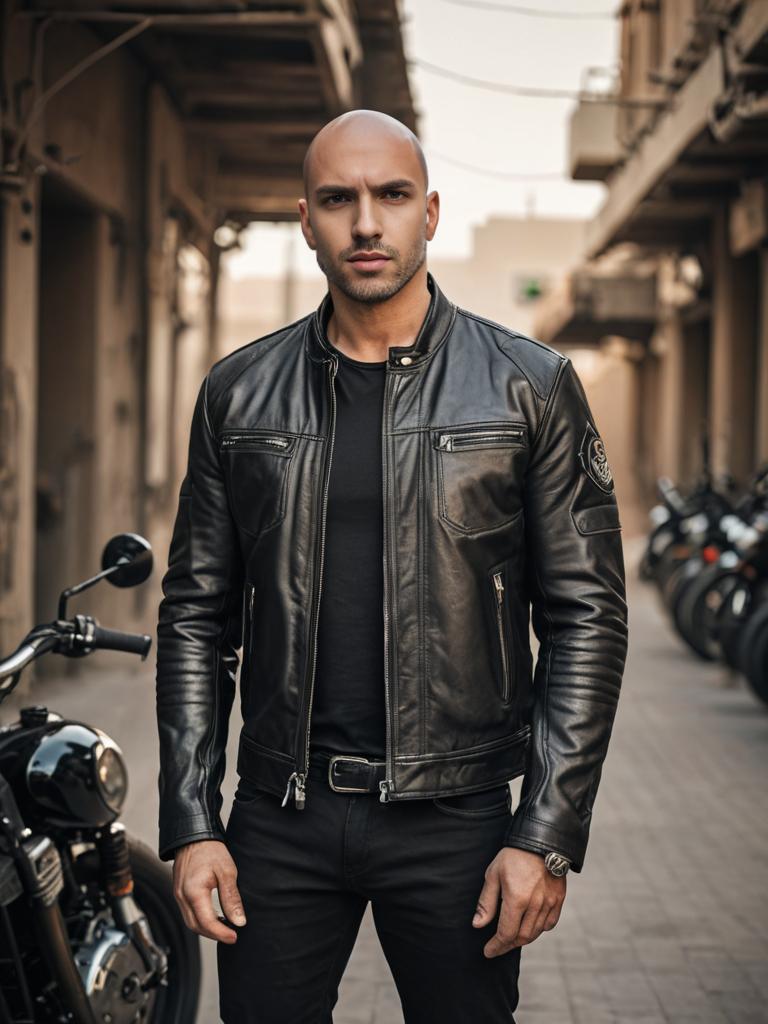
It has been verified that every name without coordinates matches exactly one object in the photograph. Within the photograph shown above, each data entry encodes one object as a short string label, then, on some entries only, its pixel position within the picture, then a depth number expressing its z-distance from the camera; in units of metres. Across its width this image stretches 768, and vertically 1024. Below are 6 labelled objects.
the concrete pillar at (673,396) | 24.77
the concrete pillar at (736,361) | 19.73
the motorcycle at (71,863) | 3.29
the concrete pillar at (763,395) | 16.86
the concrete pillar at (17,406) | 9.49
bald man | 2.59
